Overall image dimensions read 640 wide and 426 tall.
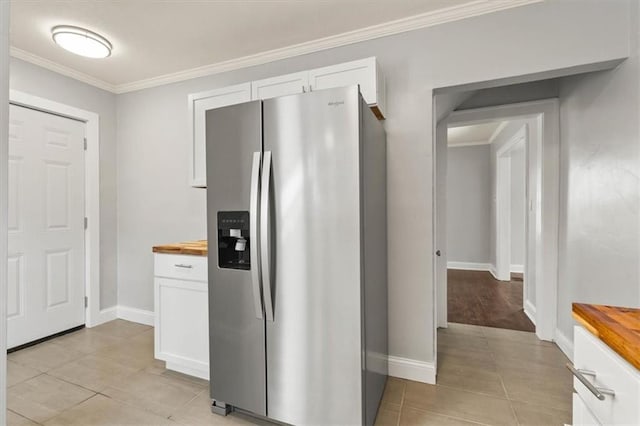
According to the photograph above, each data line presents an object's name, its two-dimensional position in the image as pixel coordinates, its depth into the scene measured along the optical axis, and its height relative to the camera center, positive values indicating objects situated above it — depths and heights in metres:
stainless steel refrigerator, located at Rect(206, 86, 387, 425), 1.47 -0.25
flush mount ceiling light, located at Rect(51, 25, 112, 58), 2.22 +1.32
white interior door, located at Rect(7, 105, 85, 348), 2.59 -0.12
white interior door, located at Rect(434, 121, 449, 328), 3.08 -0.09
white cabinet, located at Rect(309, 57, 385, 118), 1.96 +0.92
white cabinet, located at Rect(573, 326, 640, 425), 0.60 -0.40
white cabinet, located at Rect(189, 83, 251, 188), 2.40 +0.72
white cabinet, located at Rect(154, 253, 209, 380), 2.04 -0.72
